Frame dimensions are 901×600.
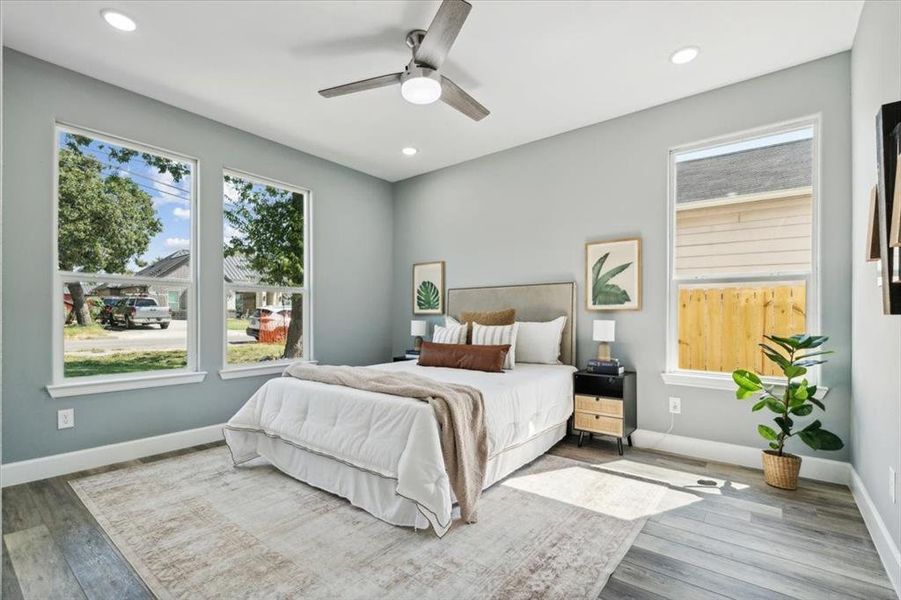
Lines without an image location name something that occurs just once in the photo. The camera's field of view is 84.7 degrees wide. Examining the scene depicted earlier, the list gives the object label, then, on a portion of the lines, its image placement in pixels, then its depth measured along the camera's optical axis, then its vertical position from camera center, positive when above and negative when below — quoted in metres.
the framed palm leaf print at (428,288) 5.90 +0.15
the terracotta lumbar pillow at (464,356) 4.13 -0.49
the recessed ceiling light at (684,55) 3.46 +1.76
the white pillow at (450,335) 4.85 -0.34
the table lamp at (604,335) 4.28 -0.29
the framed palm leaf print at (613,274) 4.38 +0.24
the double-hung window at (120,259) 3.75 +0.32
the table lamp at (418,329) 5.79 -0.34
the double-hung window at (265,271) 4.74 +0.29
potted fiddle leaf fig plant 3.25 -0.70
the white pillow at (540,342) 4.59 -0.38
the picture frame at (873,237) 2.39 +0.33
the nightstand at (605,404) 4.07 -0.87
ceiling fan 2.77 +1.46
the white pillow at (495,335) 4.52 -0.32
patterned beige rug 2.37 -1.32
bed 2.77 -0.90
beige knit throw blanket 2.85 -0.72
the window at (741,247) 3.71 +0.44
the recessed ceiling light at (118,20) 3.09 +1.78
